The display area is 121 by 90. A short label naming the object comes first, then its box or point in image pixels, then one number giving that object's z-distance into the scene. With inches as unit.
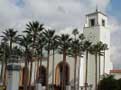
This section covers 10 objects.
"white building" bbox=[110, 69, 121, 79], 3255.4
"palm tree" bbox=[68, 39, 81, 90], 2949.1
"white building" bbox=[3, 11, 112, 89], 3344.0
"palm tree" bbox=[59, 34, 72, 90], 2765.7
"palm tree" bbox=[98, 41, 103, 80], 3108.3
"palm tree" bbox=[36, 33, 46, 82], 2694.9
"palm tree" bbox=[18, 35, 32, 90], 2679.6
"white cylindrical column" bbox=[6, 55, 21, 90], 782.5
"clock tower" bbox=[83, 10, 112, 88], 3336.6
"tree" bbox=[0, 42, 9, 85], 3061.0
